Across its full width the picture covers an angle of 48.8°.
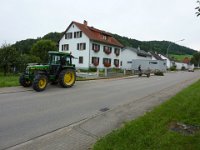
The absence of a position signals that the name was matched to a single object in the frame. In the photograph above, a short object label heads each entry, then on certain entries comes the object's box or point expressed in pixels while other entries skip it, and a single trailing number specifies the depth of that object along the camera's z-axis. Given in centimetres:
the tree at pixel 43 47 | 6212
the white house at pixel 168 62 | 8582
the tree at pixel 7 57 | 2319
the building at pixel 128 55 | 6291
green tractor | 1366
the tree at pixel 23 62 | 2477
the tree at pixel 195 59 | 12050
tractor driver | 1607
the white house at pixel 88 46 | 4116
